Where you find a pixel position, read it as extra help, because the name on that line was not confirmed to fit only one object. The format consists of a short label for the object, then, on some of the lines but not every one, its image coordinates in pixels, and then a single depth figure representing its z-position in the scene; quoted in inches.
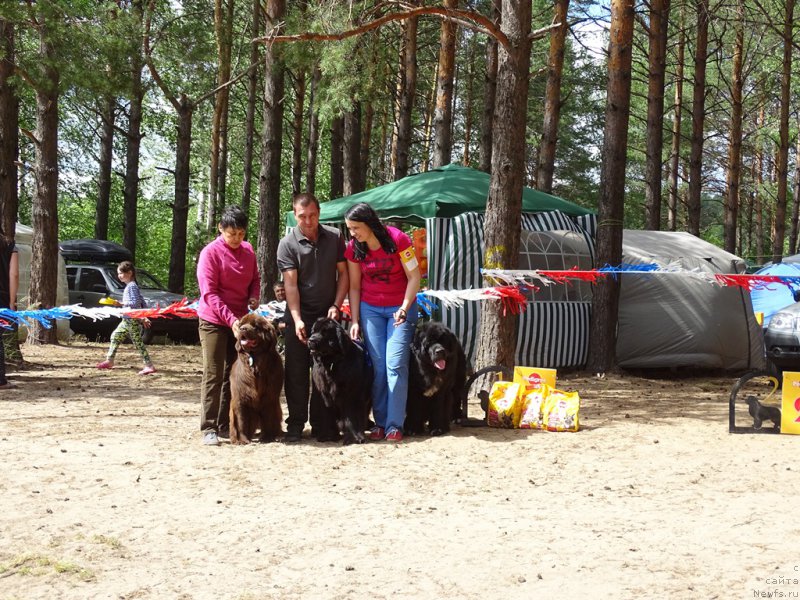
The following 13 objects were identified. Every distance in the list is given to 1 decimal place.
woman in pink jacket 245.0
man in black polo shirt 243.6
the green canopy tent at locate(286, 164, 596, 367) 422.0
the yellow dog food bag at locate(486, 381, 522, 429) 275.9
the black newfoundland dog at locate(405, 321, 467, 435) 249.1
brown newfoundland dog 233.0
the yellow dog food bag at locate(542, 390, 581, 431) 270.8
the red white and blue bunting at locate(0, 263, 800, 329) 310.2
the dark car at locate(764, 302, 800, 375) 333.7
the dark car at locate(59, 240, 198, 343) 619.4
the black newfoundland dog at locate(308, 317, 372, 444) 234.8
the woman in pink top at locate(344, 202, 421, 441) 246.2
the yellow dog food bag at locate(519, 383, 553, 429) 273.9
